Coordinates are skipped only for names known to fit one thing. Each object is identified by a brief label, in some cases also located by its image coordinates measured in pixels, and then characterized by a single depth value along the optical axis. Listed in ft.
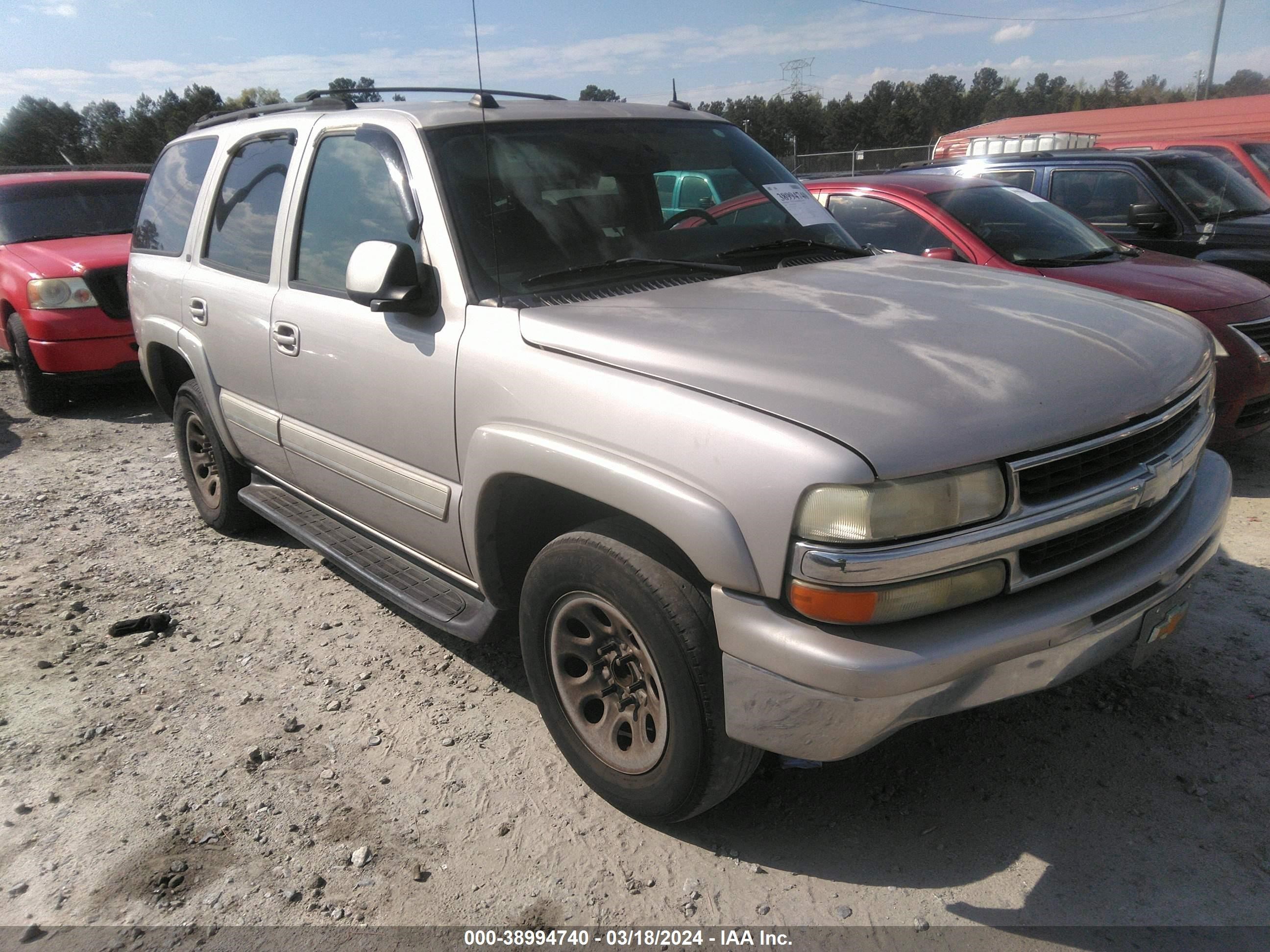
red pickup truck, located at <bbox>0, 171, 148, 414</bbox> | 23.84
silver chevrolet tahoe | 6.38
